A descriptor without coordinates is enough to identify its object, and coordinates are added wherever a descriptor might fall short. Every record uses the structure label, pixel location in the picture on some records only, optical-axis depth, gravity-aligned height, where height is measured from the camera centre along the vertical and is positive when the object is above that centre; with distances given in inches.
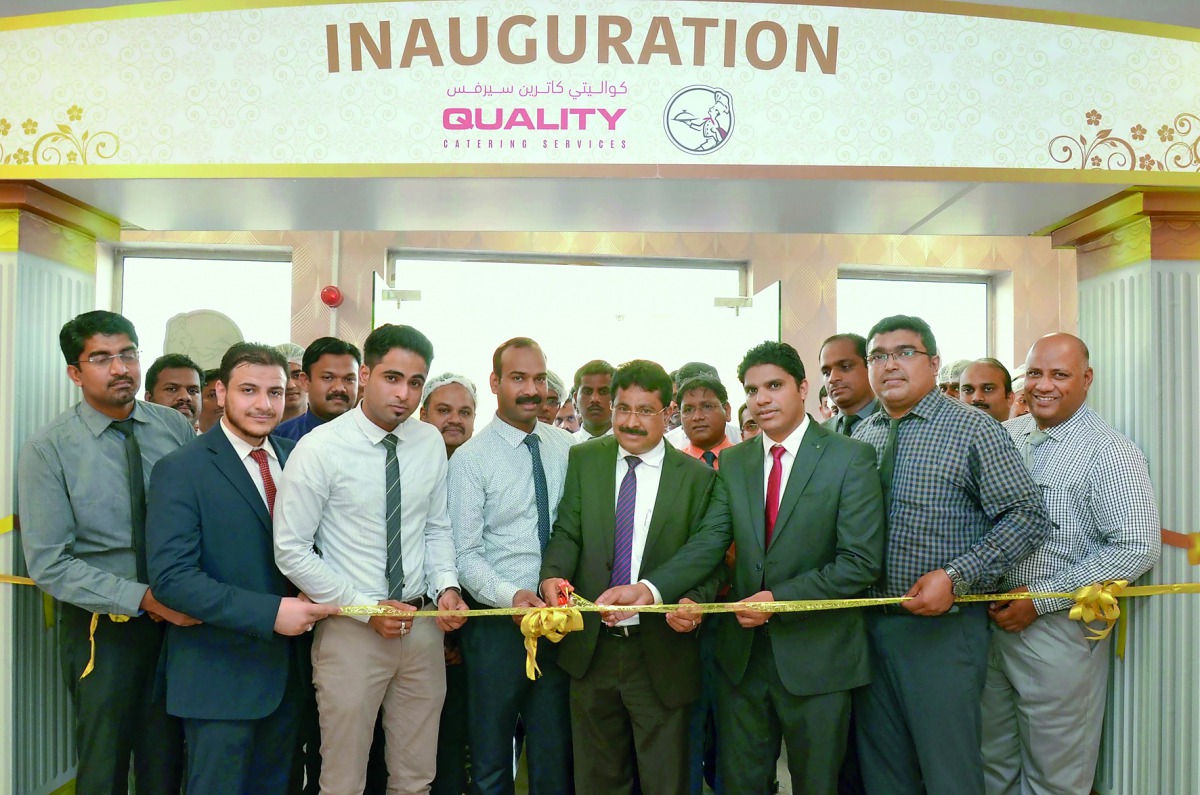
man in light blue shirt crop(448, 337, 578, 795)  138.6 -25.6
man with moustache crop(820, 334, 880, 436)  178.7 +6.2
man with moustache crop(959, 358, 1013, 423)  200.4 +4.7
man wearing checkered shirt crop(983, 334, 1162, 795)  141.3 -28.6
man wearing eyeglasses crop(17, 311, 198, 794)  134.3 -22.4
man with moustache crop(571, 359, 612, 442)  208.1 +1.8
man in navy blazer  123.6 -26.4
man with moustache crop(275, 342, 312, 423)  216.8 +2.7
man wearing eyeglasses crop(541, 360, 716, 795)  132.9 -26.9
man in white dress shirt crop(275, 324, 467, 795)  126.1 -22.6
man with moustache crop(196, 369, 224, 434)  210.7 -1.1
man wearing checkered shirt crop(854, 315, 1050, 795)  131.0 -24.8
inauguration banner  137.9 +49.6
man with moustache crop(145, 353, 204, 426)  200.2 +4.6
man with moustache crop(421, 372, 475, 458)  183.2 -1.2
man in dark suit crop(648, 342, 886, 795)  130.4 -24.6
